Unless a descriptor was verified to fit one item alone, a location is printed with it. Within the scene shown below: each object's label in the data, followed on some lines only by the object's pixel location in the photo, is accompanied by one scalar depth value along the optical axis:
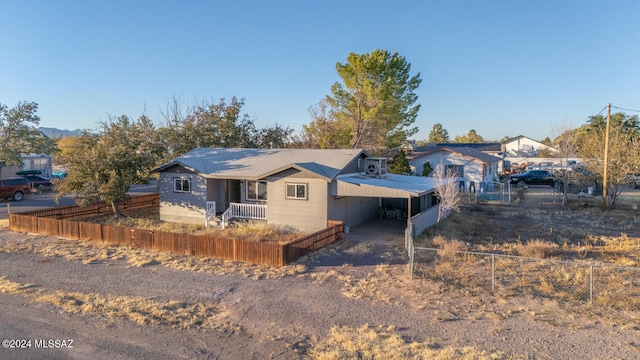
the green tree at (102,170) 20.53
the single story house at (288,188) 18.53
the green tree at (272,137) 38.62
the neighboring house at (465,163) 35.75
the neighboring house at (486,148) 57.31
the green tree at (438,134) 116.50
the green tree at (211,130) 31.59
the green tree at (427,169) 37.44
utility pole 25.43
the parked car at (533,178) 42.50
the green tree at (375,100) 37.91
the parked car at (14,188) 30.08
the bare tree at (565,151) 28.67
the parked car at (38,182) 37.33
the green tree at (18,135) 38.09
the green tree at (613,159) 26.52
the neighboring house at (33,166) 40.31
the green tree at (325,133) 39.03
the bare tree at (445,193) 20.27
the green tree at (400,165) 31.67
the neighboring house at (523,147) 78.37
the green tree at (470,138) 116.75
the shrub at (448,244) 15.32
